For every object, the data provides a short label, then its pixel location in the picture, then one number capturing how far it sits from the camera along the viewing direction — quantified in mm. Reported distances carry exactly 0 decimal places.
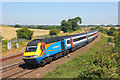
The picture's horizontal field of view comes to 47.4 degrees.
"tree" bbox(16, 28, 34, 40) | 44719
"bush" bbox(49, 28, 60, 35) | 67594
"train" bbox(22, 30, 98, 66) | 15481
